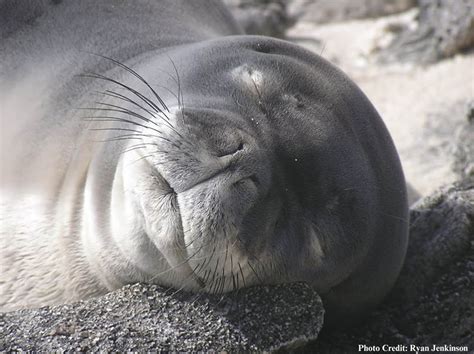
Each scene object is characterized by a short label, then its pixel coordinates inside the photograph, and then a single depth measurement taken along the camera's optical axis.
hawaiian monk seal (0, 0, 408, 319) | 4.84
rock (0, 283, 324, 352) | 4.75
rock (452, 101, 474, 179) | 9.15
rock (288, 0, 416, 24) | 21.97
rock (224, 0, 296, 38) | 17.86
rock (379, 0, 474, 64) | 16.16
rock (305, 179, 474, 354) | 5.93
